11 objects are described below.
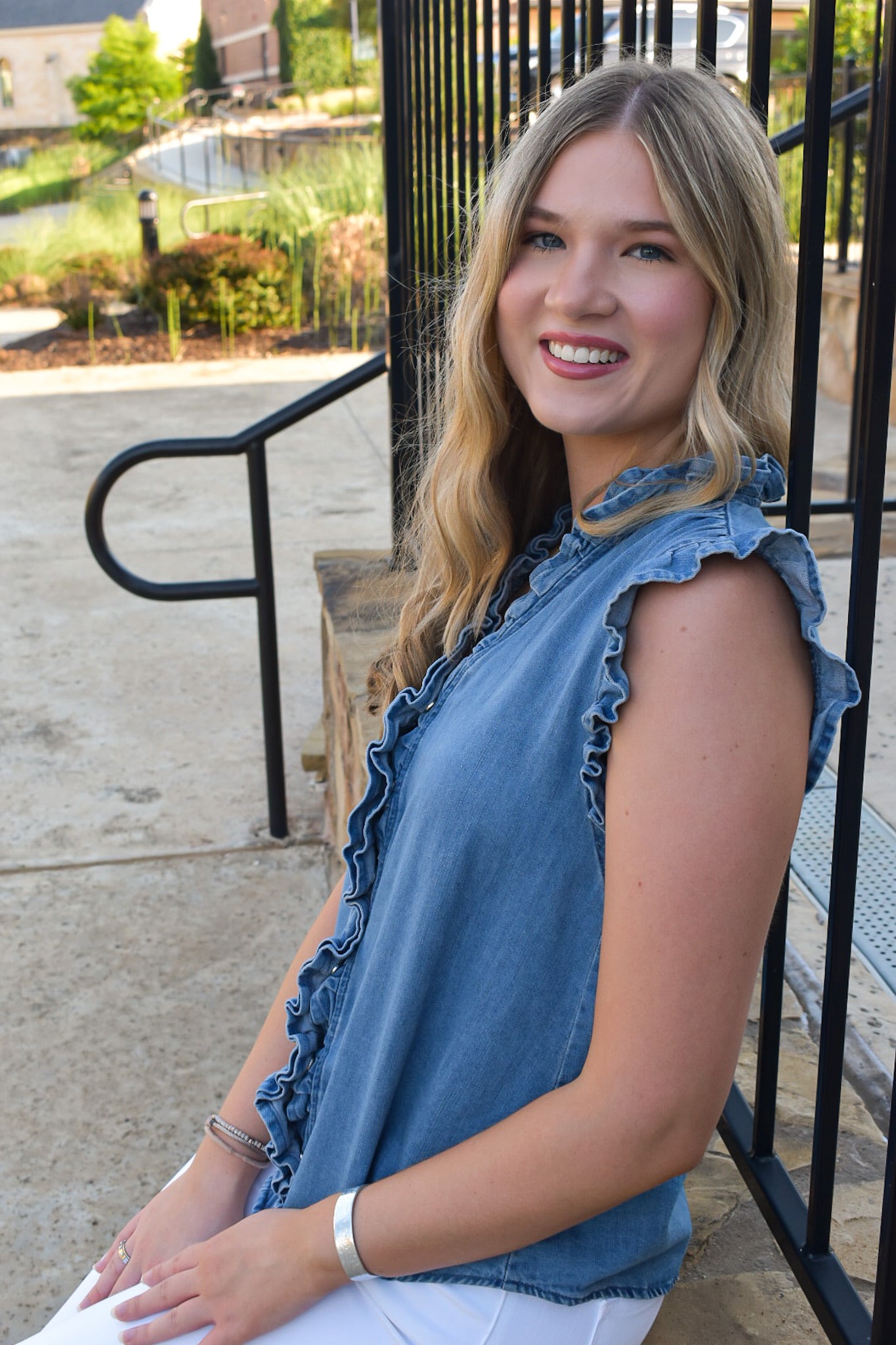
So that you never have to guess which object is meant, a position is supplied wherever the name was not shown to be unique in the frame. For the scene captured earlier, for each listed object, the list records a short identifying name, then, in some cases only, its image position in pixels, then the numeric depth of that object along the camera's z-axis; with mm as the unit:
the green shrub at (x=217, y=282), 10875
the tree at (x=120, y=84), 39562
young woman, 1045
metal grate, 2467
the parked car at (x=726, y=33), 7238
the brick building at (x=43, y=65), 52094
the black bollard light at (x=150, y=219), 11531
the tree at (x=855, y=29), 10523
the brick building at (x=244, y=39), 45031
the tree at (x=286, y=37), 42125
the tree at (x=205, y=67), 46188
